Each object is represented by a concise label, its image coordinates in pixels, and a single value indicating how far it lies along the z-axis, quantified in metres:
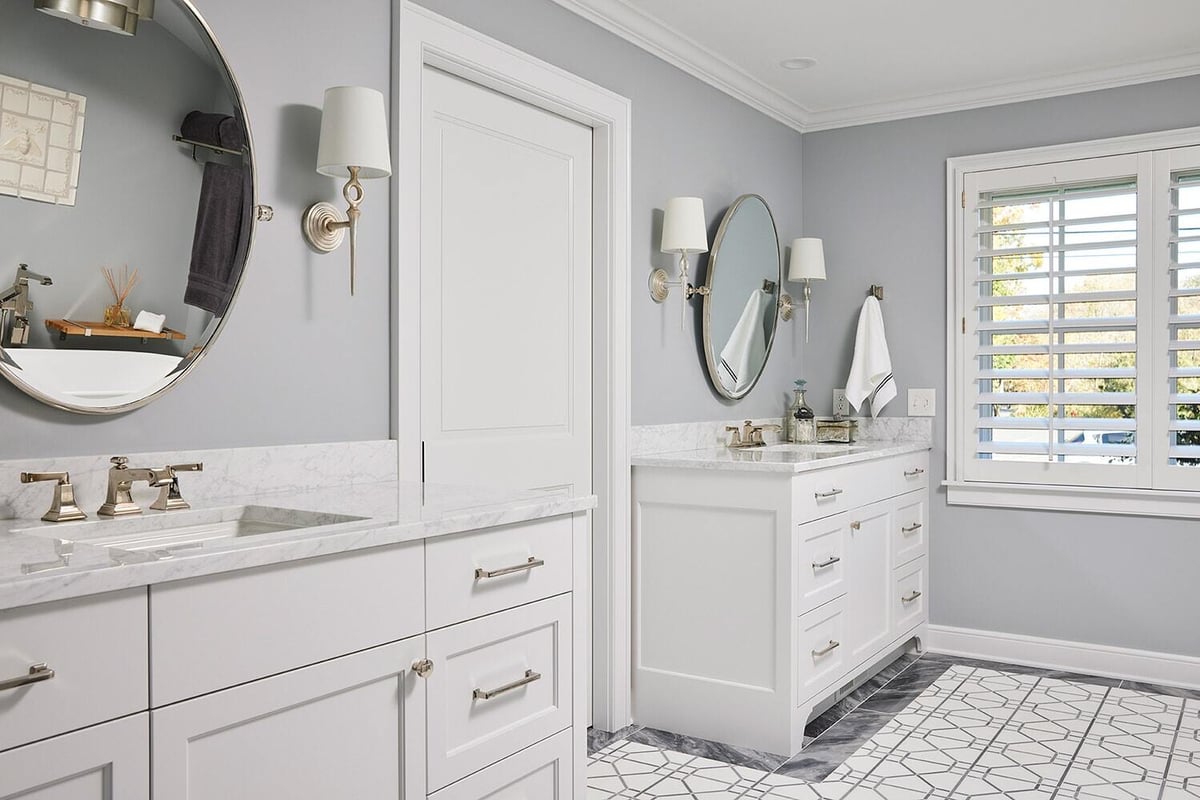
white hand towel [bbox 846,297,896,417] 4.11
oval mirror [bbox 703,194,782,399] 3.58
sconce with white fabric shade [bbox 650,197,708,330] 3.19
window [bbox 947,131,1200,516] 3.60
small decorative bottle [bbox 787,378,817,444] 4.00
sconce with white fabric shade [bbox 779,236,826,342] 4.08
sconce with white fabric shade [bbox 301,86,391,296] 2.01
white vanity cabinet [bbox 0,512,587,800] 1.17
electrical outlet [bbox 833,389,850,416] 4.28
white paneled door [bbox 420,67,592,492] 2.54
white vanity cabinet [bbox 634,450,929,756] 2.88
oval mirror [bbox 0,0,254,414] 1.61
